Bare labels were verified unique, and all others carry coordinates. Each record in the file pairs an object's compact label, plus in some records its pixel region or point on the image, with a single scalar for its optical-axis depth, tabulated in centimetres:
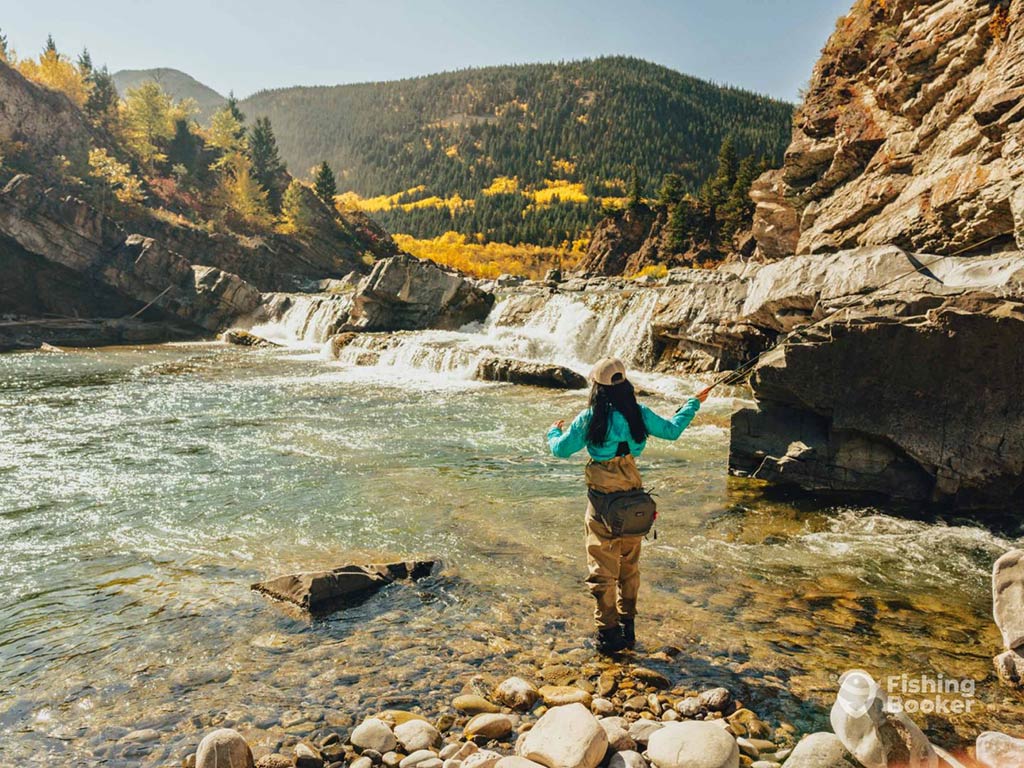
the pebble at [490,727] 375
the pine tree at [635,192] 6525
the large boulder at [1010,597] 445
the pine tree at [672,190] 5872
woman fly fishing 477
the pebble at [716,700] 403
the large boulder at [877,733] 308
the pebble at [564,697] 408
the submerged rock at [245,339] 3539
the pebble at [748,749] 352
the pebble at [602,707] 398
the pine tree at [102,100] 6931
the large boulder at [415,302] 3478
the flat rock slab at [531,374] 2042
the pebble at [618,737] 350
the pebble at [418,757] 344
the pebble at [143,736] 375
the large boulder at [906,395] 741
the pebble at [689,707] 398
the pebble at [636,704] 405
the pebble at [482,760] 327
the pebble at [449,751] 350
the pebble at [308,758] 348
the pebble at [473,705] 407
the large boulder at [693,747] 323
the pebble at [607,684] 426
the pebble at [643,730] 359
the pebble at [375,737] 360
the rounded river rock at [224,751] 338
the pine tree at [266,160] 7969
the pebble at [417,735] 362
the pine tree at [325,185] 7919
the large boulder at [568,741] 329
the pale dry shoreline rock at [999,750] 317
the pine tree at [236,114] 8368
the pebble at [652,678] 436
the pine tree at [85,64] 7486
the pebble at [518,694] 409
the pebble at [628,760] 329
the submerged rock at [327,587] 557
